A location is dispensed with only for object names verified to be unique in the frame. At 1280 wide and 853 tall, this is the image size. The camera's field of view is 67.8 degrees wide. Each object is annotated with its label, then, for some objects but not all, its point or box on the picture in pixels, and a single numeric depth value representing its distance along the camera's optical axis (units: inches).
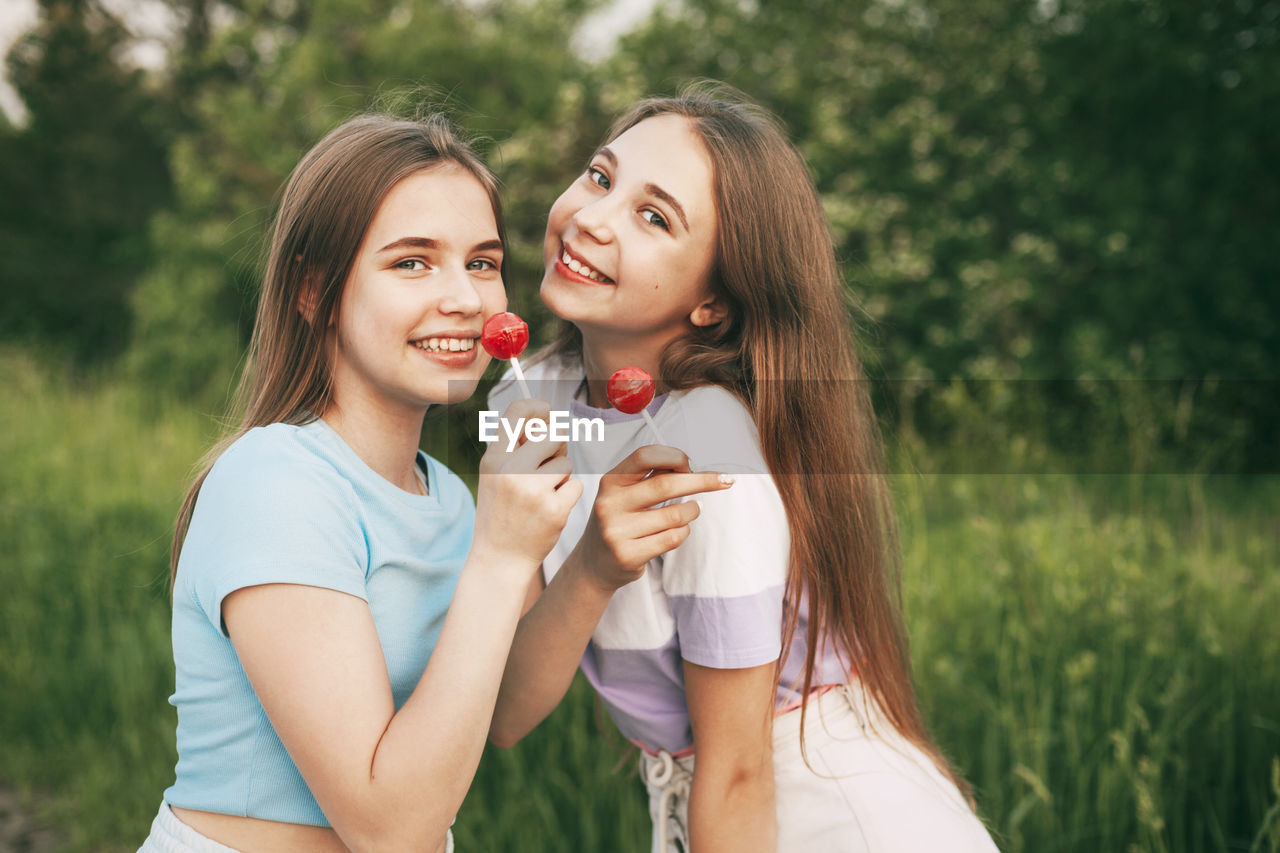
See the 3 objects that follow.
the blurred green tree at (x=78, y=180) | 600.4
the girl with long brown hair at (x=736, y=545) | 64.2
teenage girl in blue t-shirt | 51.7
